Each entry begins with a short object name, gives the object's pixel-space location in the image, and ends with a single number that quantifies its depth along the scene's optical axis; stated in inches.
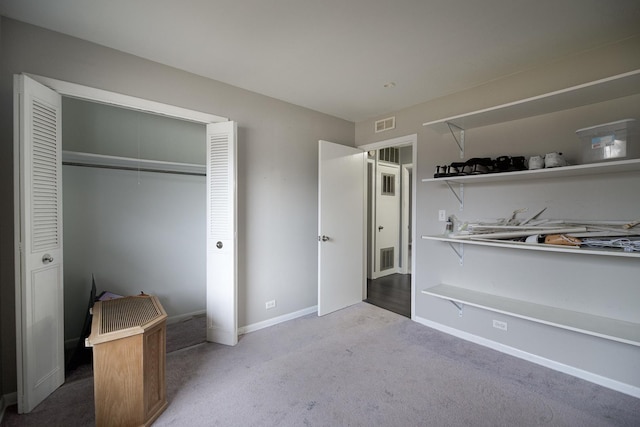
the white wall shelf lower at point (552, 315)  68.9
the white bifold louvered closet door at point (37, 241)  65.3
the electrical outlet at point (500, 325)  95.9
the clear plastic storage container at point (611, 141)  64.7
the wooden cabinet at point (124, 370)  58.1
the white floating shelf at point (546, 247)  64.1
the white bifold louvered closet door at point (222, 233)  99.7
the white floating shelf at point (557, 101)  66.2
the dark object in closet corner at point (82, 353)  88.4
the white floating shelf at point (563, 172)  66.5
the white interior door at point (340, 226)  126.6
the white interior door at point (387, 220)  195.5
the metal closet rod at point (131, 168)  101.8
